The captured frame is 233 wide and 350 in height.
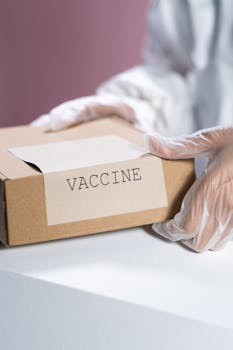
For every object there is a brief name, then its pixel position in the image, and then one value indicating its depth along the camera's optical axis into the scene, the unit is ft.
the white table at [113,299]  2.85
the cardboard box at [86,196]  3.08
